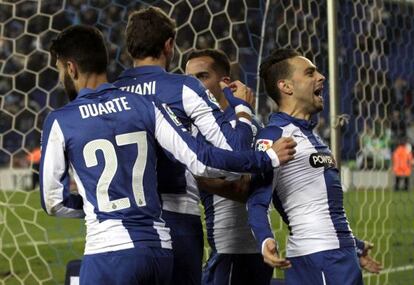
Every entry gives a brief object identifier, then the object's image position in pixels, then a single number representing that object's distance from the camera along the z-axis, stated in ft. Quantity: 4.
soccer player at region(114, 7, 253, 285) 24.17
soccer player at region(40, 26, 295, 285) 22.29
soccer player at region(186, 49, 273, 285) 29.01
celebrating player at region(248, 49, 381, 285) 25.20
